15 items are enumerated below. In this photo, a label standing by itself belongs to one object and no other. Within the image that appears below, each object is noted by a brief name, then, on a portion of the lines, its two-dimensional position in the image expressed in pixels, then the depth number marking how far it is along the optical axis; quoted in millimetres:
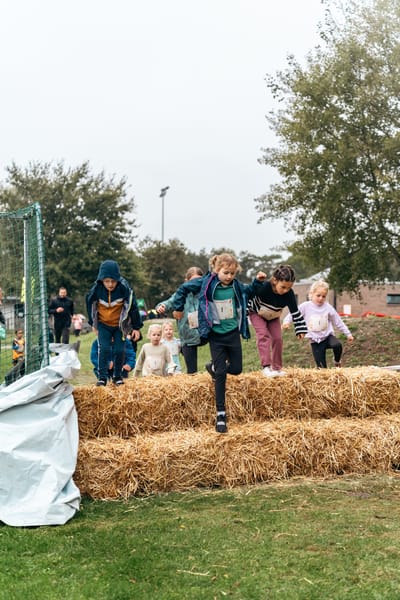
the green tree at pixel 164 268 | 58938
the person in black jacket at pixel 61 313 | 17016
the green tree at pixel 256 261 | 101000
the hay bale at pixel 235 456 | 6410
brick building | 50688
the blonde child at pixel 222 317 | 7380
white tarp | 5672
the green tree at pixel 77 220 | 48062
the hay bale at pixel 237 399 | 7105
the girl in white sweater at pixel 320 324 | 9703
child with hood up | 7906
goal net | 7238
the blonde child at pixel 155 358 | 9492
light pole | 65875
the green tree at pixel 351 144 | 19484
